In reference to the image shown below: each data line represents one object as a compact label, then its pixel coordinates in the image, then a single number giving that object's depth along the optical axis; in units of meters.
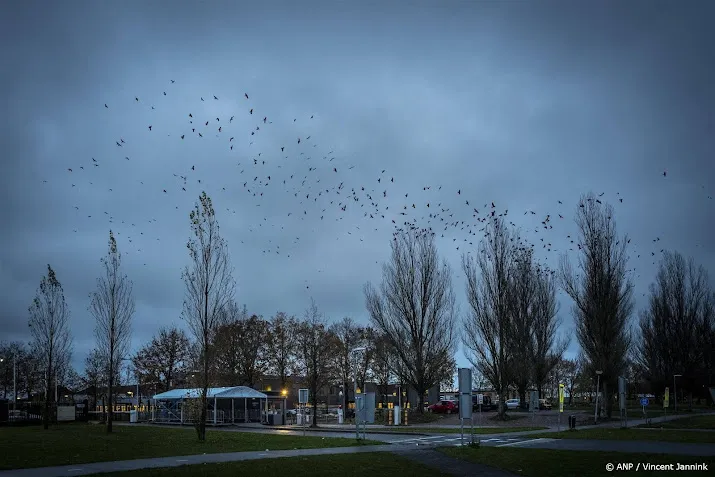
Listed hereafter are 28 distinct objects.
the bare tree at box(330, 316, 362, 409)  82.81
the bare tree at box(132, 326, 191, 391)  85.50
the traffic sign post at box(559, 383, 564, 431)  42.72
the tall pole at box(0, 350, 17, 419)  66.93
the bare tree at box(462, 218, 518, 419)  55.16
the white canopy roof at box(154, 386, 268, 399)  55.17
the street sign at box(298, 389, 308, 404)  37.84
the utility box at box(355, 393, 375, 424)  29.92
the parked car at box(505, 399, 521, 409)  81.11
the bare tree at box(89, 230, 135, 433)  44.69
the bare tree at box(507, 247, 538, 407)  60.50
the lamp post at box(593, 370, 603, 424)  45.17
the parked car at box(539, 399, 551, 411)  75.00
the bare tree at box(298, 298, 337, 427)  73.29
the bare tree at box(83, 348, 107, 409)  83.88
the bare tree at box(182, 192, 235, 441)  33.56
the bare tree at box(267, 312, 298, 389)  81.12
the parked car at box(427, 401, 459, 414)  69.50
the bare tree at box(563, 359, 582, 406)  110.81
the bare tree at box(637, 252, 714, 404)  79.44
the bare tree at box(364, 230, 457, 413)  55.69
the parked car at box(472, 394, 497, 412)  69.18
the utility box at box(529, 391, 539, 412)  47.12
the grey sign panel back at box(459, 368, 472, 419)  25.30
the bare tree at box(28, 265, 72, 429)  49.94
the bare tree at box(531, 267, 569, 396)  67.25
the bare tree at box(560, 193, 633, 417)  53.47
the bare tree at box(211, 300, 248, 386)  76.44
